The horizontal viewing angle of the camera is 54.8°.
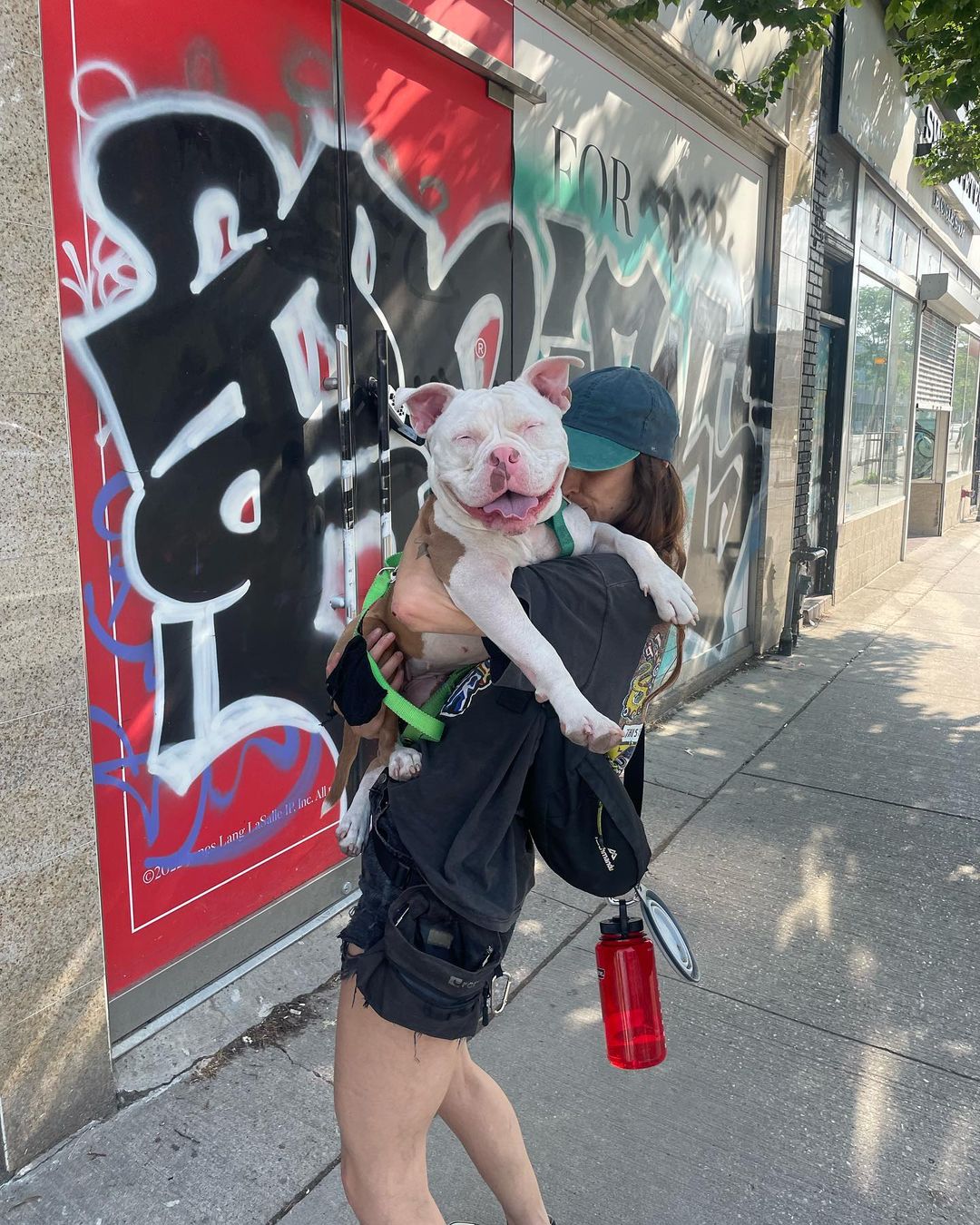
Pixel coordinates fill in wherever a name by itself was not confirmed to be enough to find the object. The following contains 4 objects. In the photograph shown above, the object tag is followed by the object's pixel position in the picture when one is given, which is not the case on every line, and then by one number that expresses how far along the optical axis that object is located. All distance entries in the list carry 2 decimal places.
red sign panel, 2.59
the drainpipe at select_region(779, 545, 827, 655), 7.93
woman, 1.59
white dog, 1.58
